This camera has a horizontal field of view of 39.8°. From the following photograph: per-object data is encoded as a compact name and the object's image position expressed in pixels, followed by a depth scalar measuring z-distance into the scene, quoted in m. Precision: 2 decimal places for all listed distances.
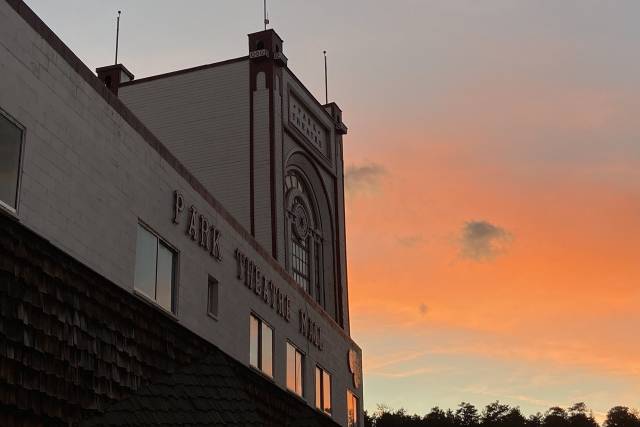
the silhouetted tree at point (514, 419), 118.47
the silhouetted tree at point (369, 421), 103.89
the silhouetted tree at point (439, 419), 113.56
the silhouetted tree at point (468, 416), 117.06
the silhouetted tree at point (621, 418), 124.56
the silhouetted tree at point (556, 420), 118.56
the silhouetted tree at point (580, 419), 117.62
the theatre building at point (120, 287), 13.05
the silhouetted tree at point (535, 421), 119.00
